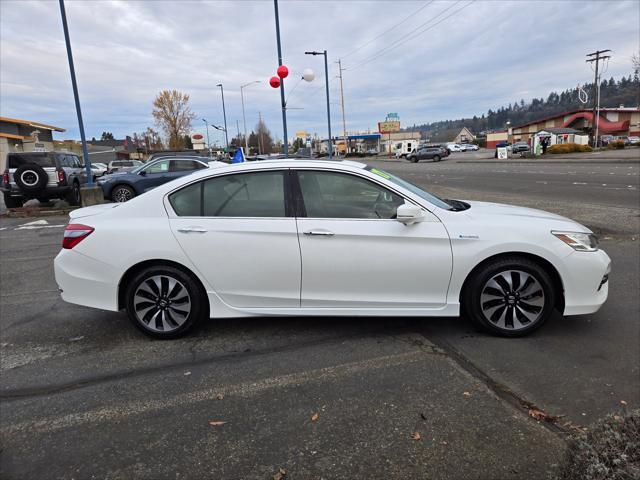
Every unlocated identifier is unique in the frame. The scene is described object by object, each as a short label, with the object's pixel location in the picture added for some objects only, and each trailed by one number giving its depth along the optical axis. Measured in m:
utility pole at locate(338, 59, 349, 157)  73.92
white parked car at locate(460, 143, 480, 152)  83.48
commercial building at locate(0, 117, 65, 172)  41.19
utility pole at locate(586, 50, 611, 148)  50.50
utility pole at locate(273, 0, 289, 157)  14.44
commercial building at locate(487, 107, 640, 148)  69.31
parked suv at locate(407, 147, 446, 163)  51.91
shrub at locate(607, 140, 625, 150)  46.78
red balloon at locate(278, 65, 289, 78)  13.73
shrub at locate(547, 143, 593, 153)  43.25
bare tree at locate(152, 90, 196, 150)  70.81
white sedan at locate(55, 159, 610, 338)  3.80
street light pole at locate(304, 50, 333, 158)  24.97
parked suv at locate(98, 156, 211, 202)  14.70
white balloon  16.89
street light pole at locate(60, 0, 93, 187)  13.80
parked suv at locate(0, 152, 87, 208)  13.70
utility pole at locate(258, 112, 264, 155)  88.76
